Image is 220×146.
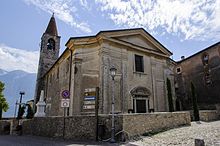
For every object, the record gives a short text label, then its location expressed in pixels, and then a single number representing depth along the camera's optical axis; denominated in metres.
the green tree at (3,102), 27.35
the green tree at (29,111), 25.38
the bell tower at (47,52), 29.48
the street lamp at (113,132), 8.69
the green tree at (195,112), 16.44
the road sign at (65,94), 9.28
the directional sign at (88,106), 13.74
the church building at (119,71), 14.25
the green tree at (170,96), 17.48
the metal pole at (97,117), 9.48
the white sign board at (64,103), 9.16
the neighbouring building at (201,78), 21.53
